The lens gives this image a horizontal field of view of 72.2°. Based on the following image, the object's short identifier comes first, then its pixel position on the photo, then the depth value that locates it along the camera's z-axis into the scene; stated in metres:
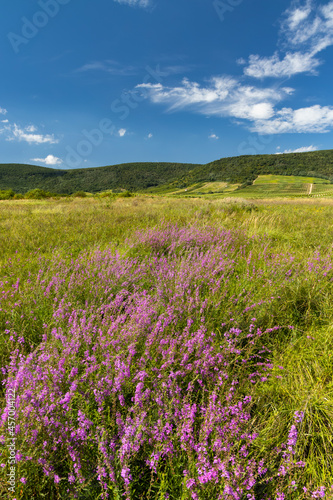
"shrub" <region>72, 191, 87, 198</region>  50.32
